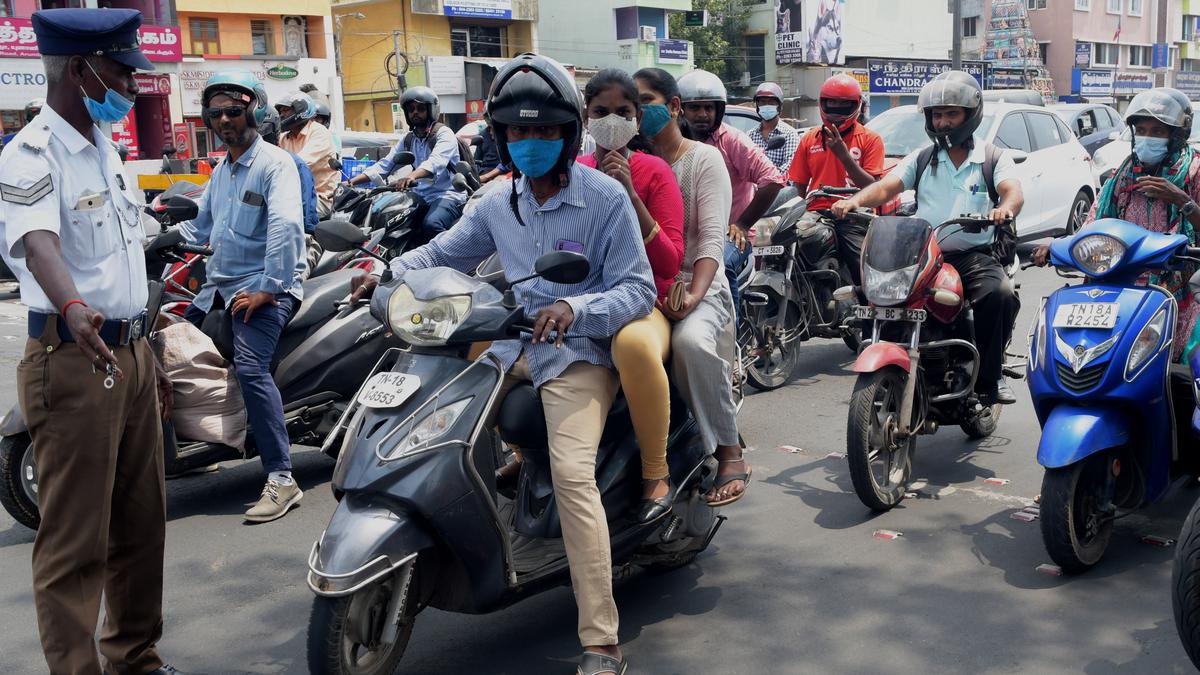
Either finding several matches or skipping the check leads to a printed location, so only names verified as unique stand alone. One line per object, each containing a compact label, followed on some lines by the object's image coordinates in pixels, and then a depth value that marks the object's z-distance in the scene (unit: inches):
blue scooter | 166.1
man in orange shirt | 309.3
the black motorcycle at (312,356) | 208.5
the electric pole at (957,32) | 1030.4
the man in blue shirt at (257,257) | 209.3
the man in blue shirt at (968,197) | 219.6
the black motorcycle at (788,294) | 293.6
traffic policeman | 128.3
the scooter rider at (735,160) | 252.4
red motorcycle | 199.2
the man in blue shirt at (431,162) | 354.6
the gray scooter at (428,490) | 127.3
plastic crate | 609.2
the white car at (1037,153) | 478.6
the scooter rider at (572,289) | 138.9
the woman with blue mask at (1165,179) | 195.9
